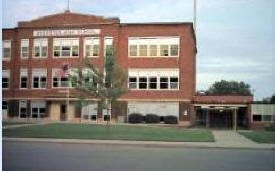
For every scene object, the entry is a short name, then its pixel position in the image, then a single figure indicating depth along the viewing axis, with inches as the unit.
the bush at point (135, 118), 1139.3
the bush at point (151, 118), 1163.6
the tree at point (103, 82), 824.3
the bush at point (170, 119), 1192.2
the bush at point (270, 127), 1025.5
